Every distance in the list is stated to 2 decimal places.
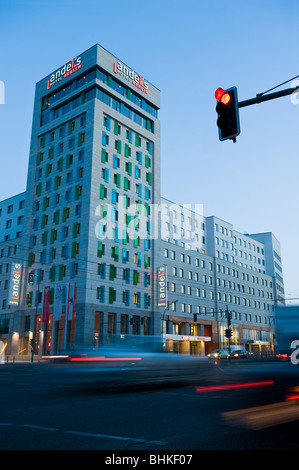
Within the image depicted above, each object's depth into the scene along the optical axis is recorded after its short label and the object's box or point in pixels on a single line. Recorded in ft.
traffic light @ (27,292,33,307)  180.59
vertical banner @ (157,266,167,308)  193.20
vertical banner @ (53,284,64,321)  168.66
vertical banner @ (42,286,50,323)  174.29
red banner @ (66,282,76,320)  162.91
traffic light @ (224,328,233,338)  161.22
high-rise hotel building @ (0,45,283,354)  172.65
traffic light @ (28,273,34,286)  188.25
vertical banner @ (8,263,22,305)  184.85
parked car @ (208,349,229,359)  175.50
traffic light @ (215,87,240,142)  28.25
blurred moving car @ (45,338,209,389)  54.13
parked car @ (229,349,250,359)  187.10
